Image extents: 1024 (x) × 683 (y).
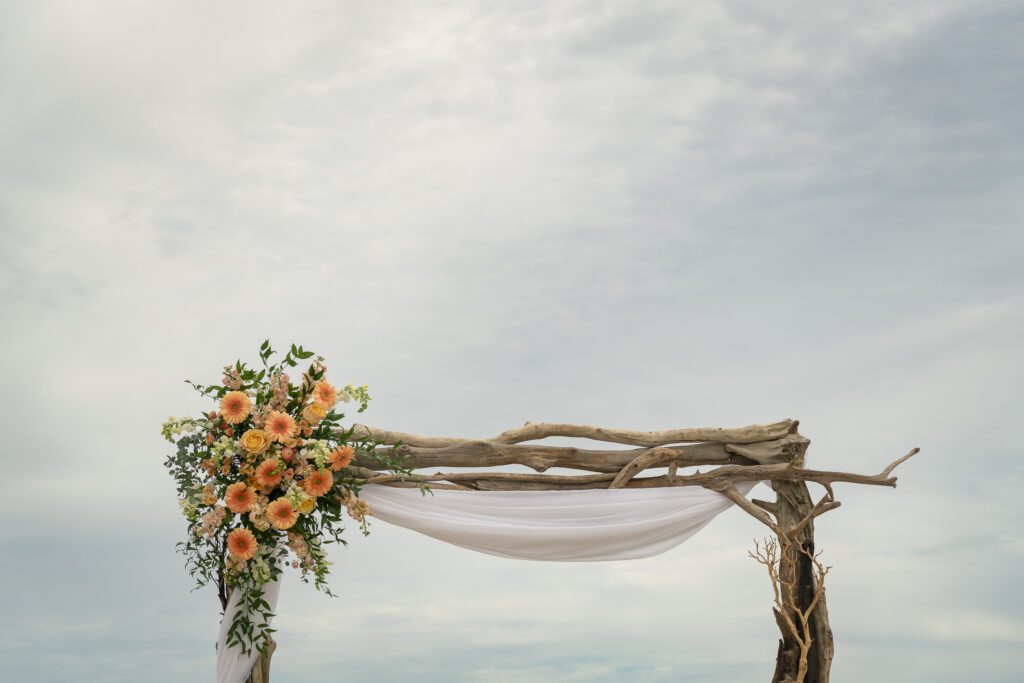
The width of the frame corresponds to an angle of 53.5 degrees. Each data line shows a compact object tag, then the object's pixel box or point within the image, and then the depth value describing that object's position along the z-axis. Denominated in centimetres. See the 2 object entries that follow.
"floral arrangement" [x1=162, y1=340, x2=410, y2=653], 464
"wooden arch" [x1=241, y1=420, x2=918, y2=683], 504
